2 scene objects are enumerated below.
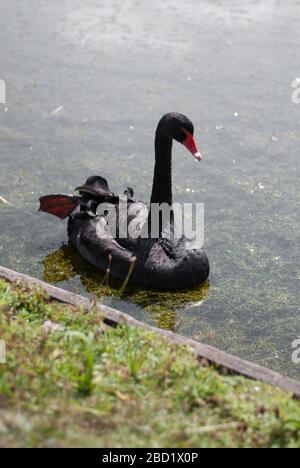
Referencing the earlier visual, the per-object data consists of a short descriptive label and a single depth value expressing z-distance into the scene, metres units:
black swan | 6.66
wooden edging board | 4.36
